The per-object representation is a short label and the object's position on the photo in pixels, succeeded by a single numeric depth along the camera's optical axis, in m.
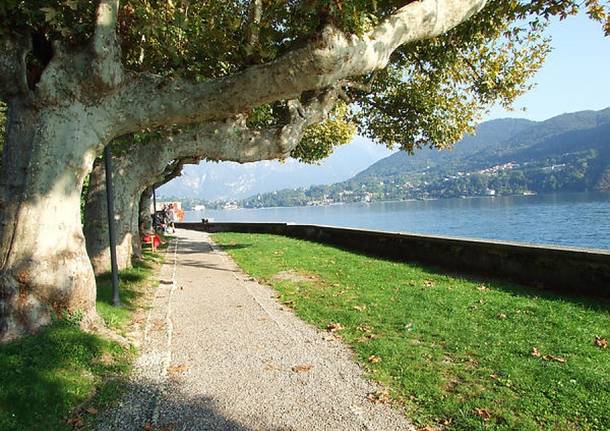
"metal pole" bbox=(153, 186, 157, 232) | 32.06
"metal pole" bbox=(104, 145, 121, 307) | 8.41
